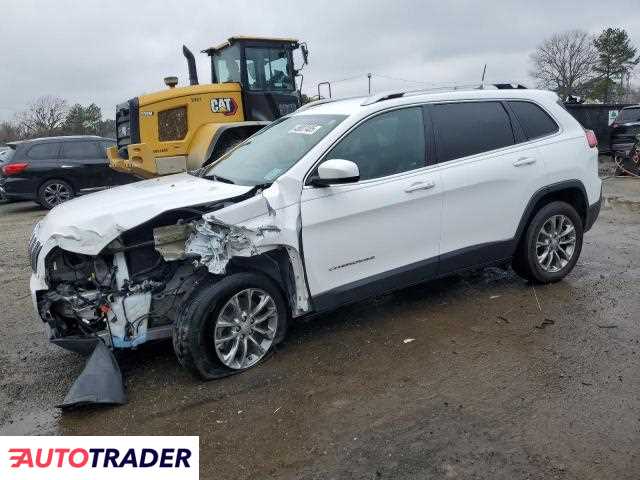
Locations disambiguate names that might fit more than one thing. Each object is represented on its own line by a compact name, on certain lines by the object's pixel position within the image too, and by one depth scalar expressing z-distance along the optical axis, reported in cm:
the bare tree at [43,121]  4731
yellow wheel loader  956
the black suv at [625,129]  1498
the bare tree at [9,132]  4781
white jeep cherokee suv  361
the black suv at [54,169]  1194
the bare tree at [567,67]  5256
